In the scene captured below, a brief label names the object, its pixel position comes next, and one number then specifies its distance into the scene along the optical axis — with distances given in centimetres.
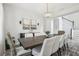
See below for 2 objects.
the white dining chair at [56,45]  198
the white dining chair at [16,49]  188
